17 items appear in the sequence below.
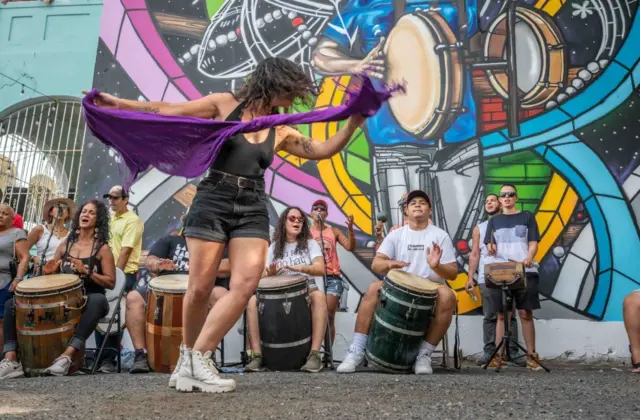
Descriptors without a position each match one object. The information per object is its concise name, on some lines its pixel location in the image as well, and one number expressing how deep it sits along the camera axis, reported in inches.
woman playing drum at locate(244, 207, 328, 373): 231.8
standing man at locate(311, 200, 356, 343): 263.7
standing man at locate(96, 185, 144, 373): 273.2
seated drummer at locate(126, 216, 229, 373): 234.0
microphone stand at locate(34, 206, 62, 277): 257.9
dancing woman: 133.6
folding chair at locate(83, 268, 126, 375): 234.7
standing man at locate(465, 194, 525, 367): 263.4
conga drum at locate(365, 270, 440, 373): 209.9
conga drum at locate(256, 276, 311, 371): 228.8
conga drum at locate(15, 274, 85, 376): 220.7
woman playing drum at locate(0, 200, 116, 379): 222.0
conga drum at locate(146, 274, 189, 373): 226.7
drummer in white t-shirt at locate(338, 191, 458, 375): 214.4
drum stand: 225.0
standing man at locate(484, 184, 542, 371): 252.5
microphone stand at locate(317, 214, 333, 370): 241.8
